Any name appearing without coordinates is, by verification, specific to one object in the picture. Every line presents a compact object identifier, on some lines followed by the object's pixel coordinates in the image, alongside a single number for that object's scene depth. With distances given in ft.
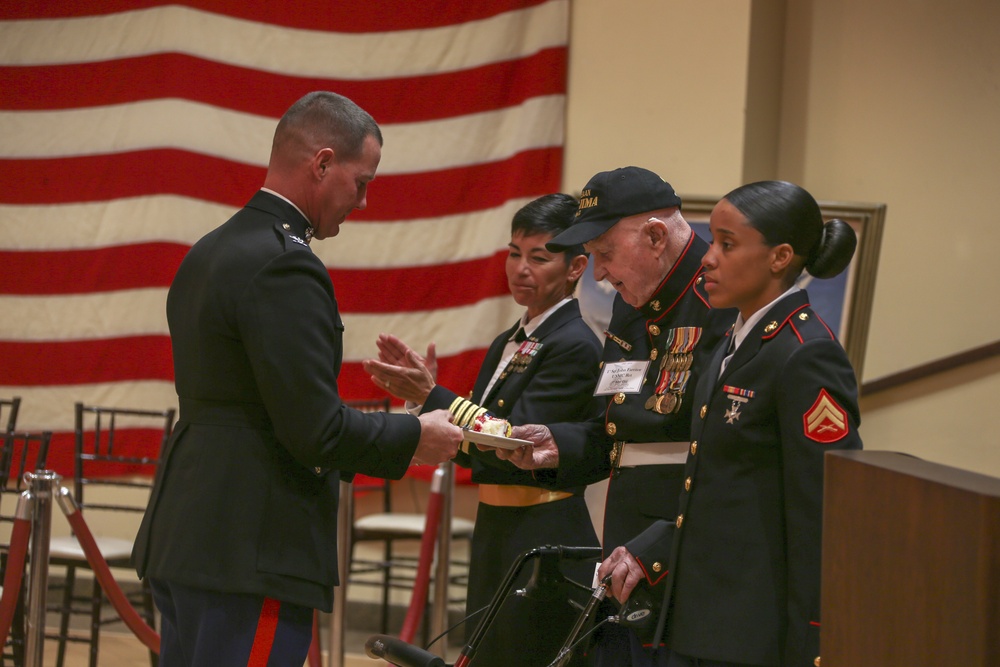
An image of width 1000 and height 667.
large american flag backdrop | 33.65
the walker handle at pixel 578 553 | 14.85
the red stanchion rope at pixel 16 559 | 19.60
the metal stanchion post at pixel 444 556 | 26.81
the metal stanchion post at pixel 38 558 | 19.44
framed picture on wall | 27.78
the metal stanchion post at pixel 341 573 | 25.35
